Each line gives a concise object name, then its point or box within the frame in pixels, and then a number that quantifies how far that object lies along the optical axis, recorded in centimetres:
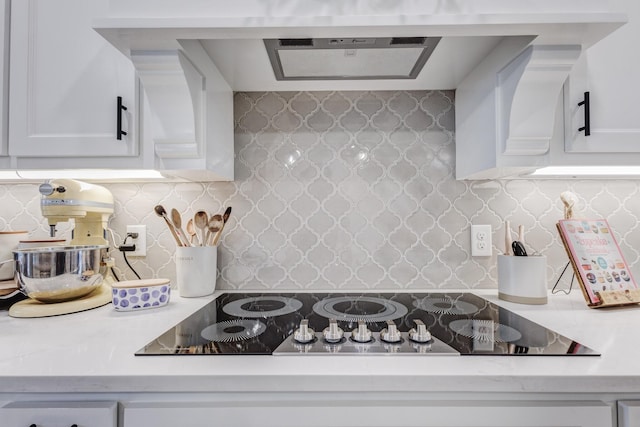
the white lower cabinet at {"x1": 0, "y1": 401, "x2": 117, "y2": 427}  60
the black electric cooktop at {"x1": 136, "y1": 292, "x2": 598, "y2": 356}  68
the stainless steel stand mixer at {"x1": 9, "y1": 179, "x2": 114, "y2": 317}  93
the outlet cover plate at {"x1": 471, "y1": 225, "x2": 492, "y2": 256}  125
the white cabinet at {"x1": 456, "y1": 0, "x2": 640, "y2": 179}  92
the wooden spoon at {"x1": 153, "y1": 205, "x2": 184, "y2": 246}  111
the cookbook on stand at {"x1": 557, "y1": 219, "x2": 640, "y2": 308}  99
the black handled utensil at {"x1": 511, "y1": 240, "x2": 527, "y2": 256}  104
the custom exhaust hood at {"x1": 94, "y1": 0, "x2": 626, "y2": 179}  76
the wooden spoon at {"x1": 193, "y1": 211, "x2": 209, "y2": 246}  116
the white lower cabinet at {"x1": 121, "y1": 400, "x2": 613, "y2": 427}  59
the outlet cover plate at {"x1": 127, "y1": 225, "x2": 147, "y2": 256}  127
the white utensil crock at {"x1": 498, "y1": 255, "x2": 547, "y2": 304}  101
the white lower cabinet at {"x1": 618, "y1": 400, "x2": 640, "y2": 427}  59
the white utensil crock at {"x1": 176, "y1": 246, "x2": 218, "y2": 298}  112
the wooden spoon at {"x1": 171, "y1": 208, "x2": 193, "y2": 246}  115
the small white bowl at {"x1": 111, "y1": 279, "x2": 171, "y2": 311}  96
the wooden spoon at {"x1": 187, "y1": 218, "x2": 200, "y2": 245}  117
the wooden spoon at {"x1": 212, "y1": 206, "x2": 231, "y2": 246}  118
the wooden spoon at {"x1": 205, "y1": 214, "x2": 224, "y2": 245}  116
